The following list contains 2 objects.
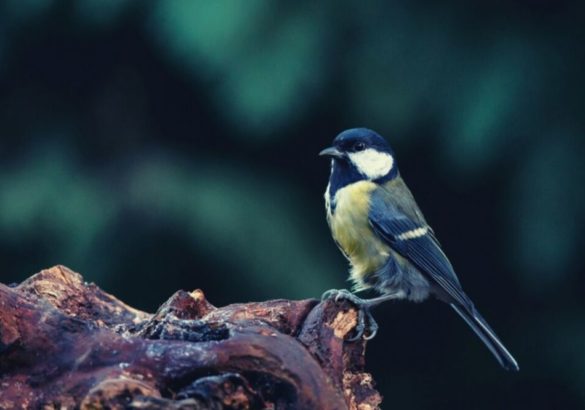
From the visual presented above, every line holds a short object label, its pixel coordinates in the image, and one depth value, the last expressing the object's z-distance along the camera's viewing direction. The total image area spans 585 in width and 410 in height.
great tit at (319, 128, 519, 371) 5.54
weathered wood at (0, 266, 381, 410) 5.31
